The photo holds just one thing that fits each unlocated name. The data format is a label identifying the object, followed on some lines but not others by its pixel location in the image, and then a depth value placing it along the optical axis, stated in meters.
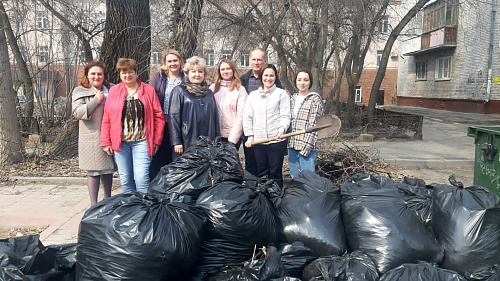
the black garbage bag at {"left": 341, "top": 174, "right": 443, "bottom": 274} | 2.49
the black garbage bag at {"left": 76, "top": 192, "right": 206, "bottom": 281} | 2.21
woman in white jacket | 4.14
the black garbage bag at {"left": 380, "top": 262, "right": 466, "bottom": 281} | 2.14
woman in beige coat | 4.07
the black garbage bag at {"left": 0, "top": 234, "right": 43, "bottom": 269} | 2.45
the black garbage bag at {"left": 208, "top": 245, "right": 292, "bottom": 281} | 2.20
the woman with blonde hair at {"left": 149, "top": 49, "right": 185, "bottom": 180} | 4.20
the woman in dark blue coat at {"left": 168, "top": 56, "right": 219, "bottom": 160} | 3.95
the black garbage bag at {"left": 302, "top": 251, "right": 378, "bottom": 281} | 2.21
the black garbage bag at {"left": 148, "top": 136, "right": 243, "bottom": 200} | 2.93
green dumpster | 4.39
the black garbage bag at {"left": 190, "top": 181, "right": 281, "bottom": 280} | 2.50
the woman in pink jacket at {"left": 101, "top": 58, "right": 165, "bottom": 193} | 3.88
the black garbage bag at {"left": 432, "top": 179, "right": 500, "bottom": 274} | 2.51
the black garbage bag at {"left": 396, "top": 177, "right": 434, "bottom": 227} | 2.82
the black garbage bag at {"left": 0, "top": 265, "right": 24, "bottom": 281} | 2.30
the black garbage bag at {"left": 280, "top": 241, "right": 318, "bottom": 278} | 2.50
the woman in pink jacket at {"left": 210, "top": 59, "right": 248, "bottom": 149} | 4.28
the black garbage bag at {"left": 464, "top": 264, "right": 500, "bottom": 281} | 2.20
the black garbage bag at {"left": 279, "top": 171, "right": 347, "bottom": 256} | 2.67
